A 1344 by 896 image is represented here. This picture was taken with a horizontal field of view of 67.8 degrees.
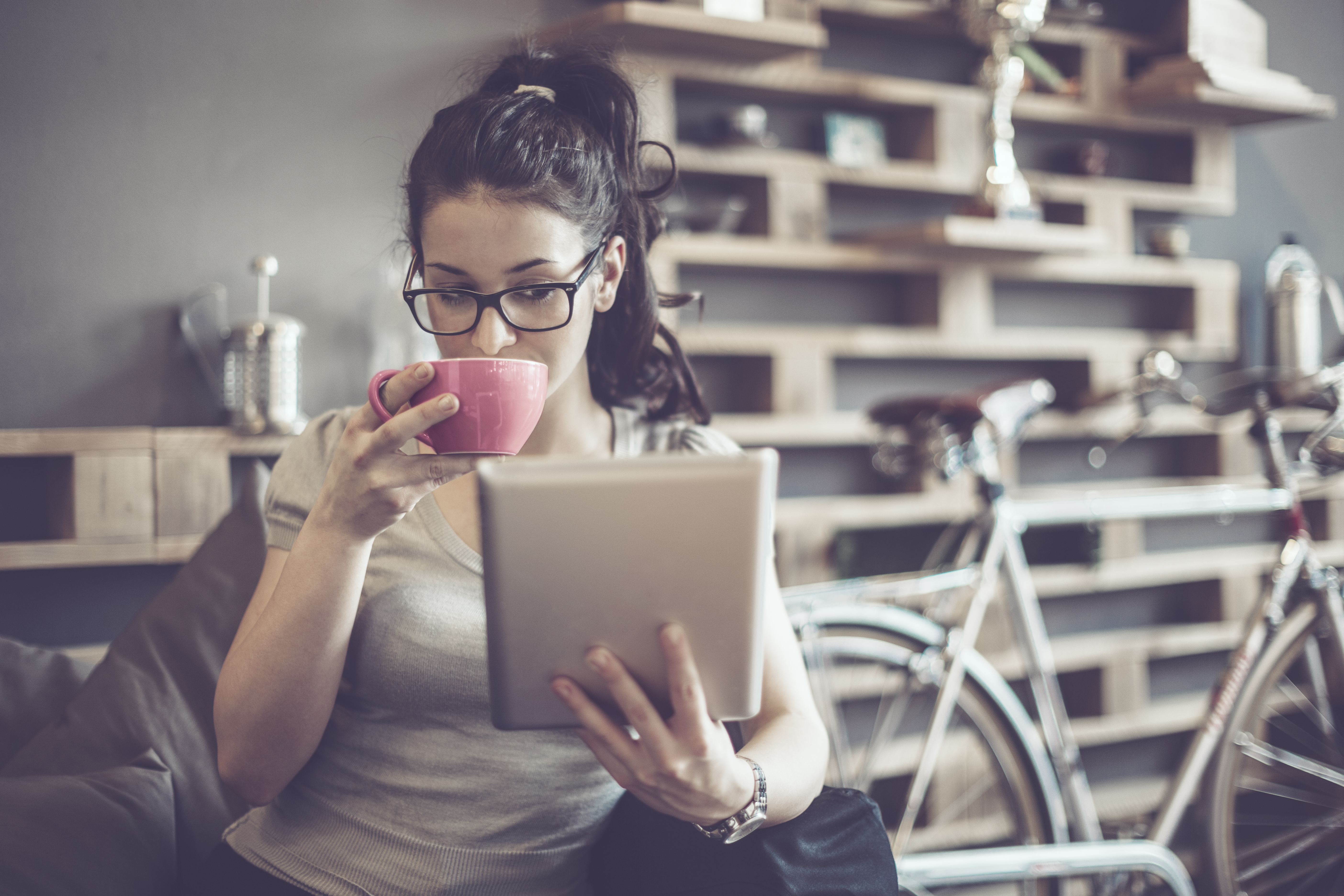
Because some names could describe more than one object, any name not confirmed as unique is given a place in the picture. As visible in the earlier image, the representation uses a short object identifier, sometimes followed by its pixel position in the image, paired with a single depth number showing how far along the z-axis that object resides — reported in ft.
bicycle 5.60
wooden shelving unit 6.86
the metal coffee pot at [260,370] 5.47
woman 3.04
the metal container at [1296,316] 8.32
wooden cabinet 5.09
